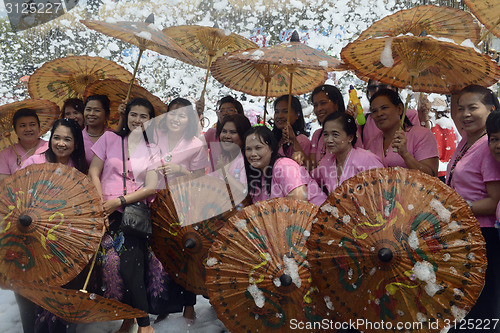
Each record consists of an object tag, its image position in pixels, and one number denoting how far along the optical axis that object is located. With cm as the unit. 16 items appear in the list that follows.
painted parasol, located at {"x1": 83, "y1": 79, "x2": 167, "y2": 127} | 373
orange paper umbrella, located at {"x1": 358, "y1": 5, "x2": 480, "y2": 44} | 309
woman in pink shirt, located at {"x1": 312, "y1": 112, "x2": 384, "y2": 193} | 298
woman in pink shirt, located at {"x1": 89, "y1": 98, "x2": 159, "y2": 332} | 305
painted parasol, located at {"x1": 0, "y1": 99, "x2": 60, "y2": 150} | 347
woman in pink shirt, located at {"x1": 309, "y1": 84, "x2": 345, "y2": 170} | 373
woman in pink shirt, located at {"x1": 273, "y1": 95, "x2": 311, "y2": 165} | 370
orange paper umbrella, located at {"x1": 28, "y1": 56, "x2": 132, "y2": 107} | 397
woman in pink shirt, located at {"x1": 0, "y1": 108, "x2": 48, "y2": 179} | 359
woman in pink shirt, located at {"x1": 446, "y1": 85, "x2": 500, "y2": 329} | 246
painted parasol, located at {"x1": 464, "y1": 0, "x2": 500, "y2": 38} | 287
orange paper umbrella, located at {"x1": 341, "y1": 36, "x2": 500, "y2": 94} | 273
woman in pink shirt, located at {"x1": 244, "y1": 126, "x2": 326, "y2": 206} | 298
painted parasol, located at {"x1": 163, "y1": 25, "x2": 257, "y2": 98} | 416
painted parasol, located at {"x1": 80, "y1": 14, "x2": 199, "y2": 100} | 305
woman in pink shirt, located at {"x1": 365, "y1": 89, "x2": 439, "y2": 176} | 295
